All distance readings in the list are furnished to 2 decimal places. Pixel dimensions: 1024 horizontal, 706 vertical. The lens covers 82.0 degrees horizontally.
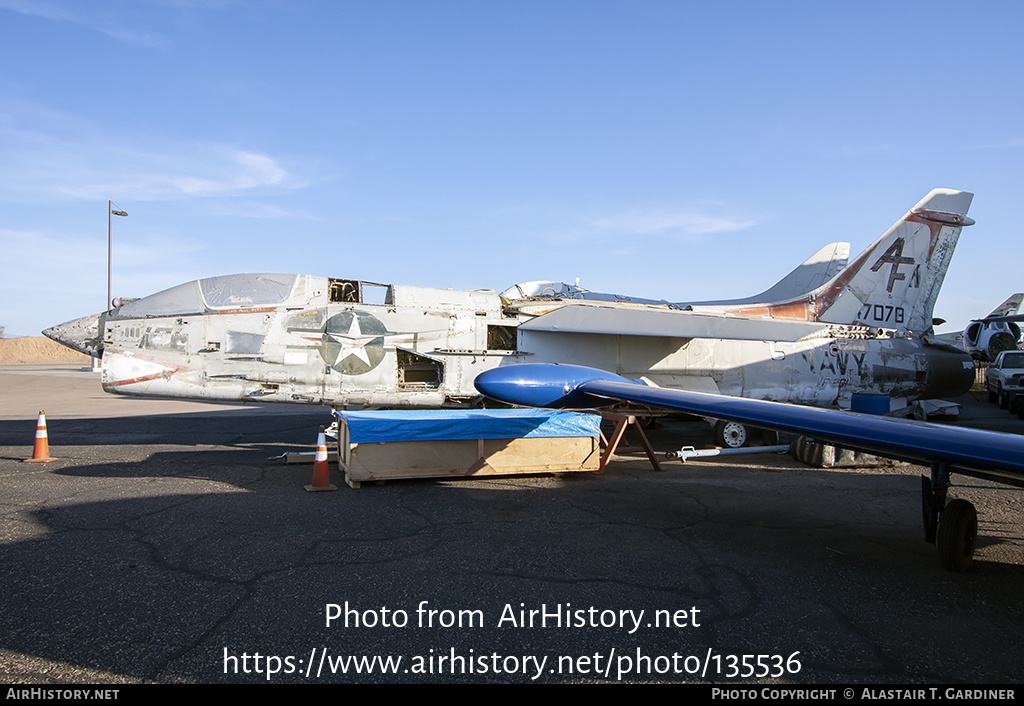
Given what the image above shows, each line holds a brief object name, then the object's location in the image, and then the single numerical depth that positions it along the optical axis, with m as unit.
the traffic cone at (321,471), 7.09
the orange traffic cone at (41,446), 8.71
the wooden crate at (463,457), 7.21
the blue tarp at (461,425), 7.22
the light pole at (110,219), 31.79
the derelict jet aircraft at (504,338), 9.55
